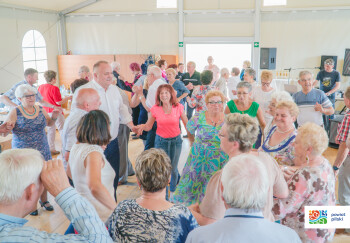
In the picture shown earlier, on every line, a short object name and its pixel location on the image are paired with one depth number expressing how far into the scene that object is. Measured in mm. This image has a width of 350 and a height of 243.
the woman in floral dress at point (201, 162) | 2893
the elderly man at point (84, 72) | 5359
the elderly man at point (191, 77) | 7621
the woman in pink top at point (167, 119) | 3934
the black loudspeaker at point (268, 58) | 10322
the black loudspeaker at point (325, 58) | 9945
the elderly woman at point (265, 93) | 4504
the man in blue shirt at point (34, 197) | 1178
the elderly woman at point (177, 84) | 5802
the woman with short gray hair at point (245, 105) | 3826
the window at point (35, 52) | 9417
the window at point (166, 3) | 10977
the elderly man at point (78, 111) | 3072
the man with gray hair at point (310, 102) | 4184
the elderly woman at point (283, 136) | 2688
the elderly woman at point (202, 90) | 5566
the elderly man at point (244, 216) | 1258
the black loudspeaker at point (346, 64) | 9891
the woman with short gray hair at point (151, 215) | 1475
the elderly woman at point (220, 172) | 1858
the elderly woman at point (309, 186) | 1995
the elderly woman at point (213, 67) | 9518
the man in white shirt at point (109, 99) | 3637
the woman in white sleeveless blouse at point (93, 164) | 2039
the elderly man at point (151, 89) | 4914
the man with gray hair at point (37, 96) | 5285
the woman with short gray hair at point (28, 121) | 3613
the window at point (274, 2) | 10453
